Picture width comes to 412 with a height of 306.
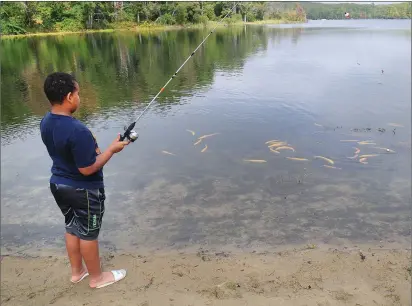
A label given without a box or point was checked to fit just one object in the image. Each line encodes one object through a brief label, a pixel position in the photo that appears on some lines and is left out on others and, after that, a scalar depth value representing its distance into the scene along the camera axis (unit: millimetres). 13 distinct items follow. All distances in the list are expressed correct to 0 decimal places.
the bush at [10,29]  50125
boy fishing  3238
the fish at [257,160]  8242
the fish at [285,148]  9009
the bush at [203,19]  74000
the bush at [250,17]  93975
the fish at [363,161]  8148
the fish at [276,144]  9204
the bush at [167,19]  72312
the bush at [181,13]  71500
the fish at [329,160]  8117
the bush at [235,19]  75525
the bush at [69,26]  60469
